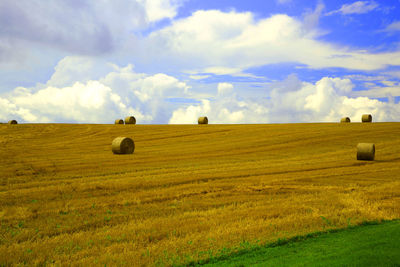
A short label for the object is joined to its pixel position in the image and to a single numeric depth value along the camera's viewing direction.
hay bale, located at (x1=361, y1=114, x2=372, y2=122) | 45.81
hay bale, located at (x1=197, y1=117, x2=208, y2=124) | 48.43
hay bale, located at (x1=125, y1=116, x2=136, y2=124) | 49.83
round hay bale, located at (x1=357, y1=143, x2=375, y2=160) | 20.80
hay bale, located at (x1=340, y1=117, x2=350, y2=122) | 46.56
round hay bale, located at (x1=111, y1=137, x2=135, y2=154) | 25.35
